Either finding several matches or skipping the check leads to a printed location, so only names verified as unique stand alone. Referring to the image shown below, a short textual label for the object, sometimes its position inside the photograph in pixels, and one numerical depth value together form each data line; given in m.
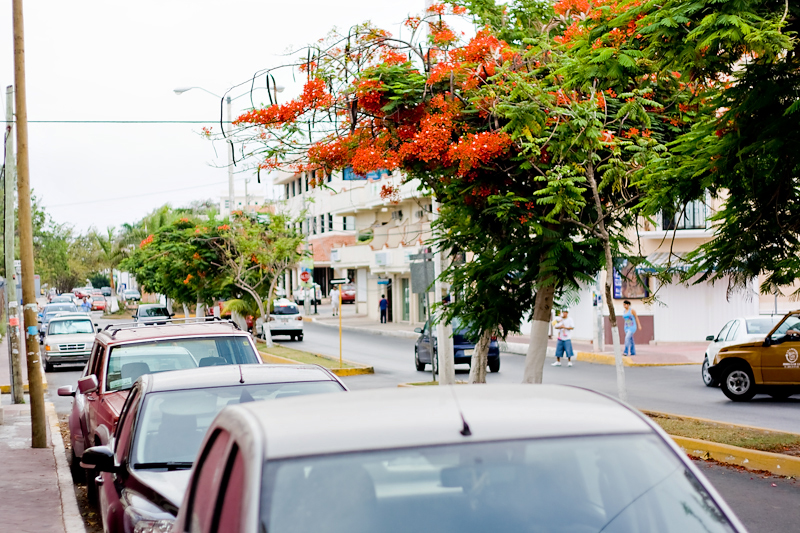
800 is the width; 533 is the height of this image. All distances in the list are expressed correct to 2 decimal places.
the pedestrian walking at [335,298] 67.97
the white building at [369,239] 51.69
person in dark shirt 52.81
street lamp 40.50
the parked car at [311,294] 67.31
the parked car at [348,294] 75.75
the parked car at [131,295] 90.65
